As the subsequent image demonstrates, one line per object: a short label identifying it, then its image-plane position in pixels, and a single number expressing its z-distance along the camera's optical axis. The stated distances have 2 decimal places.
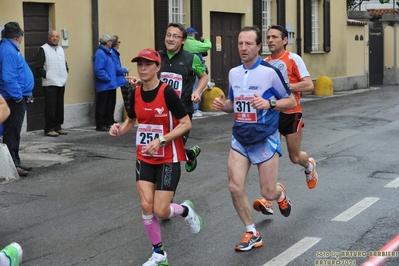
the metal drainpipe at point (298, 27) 26.50
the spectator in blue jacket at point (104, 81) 15.78
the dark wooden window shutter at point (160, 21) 18.67
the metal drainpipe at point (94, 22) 16.66
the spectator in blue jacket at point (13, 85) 10.87
